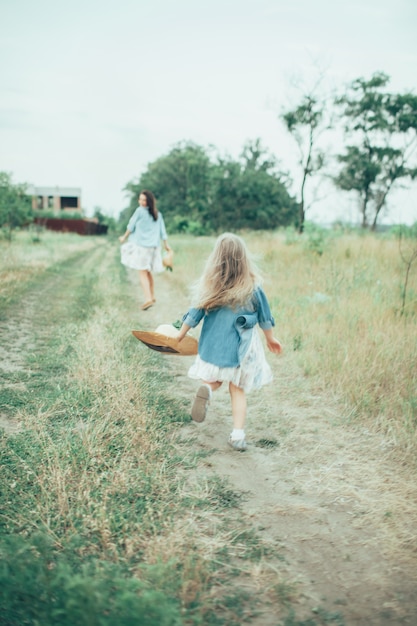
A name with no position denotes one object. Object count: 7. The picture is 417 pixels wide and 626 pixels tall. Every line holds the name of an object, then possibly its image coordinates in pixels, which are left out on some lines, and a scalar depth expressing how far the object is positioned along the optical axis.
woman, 9.27
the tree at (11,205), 20.69
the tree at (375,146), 31.14
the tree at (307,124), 27.78
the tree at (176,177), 45.95
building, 79.42
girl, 3.77
